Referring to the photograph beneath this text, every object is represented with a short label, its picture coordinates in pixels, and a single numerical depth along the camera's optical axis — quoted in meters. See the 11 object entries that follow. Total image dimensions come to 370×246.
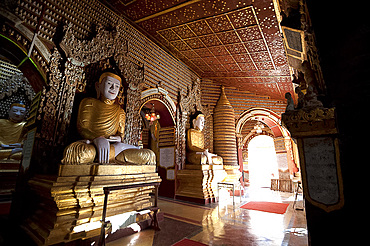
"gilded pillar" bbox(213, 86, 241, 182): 7.22
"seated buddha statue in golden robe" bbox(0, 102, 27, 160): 5.32
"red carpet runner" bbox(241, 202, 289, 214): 4.78
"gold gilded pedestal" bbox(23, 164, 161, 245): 2.29
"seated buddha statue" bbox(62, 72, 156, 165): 2.79
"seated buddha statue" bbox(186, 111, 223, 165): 6.25
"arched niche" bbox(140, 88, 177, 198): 6.25
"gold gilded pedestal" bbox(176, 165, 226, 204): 5.79
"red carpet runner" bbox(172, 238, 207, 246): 2.61
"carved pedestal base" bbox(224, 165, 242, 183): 7.12
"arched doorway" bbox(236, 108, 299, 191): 8.93
